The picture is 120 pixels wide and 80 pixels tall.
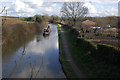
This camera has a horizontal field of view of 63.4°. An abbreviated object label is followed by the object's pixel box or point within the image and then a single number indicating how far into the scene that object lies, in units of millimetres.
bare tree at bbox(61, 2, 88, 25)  32680
